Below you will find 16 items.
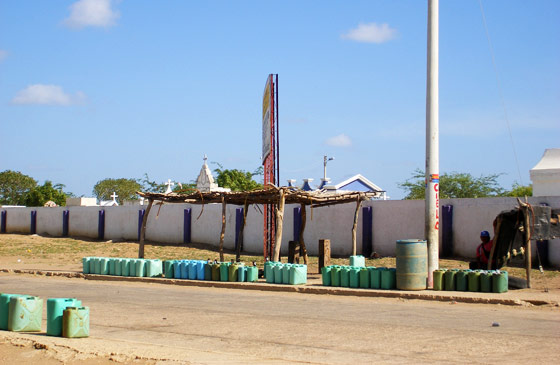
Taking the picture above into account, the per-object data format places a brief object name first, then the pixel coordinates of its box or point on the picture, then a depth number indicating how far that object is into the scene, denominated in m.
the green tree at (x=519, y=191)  56.83
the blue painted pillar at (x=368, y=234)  32.03
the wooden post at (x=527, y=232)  18.36
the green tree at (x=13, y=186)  98.25
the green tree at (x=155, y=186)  81.63
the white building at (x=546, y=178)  29.89
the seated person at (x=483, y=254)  19.59
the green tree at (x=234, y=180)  70.62
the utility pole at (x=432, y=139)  18.66
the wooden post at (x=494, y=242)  18.89
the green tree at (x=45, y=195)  77.69
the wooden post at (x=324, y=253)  25.36
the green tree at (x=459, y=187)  57.12
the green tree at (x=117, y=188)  106.12
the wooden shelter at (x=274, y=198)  22.70
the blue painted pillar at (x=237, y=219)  36.72
